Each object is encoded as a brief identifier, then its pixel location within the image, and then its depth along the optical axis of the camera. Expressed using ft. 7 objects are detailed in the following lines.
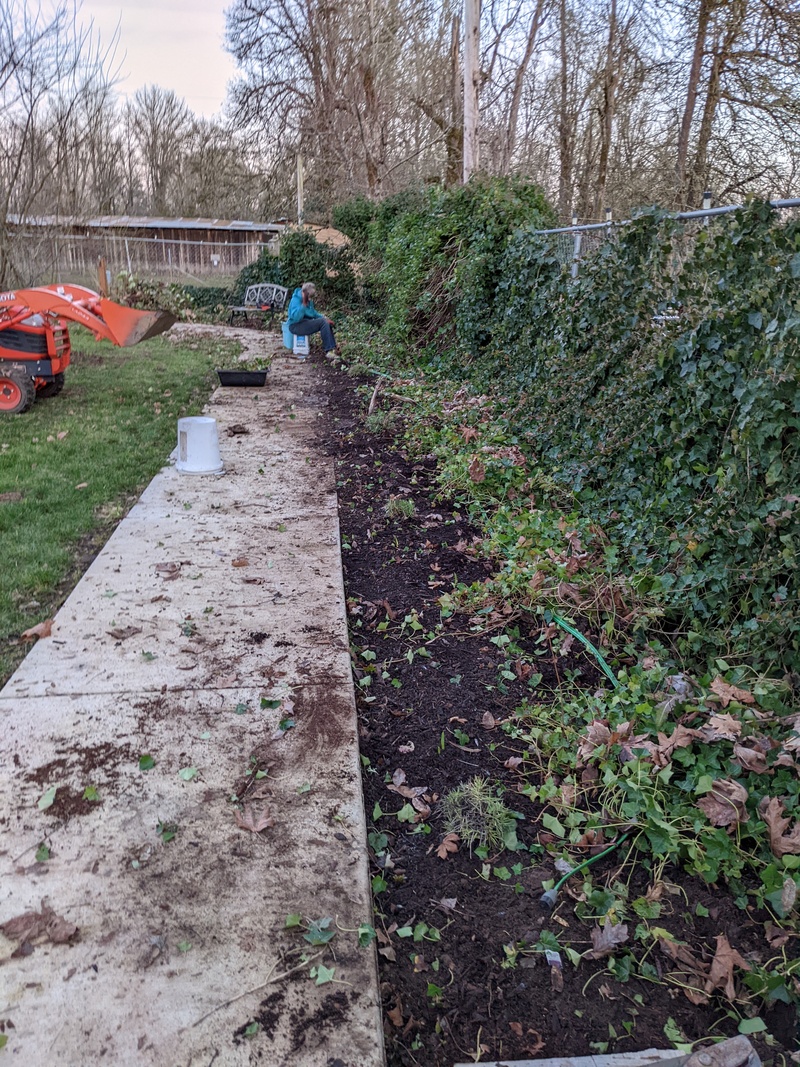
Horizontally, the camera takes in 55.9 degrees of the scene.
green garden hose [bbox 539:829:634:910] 7.91
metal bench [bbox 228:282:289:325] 61.21
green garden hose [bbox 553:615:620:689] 11.25
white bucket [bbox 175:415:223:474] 21.20
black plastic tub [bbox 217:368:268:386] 33.42
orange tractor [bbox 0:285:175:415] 25.36
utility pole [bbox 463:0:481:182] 40.06
